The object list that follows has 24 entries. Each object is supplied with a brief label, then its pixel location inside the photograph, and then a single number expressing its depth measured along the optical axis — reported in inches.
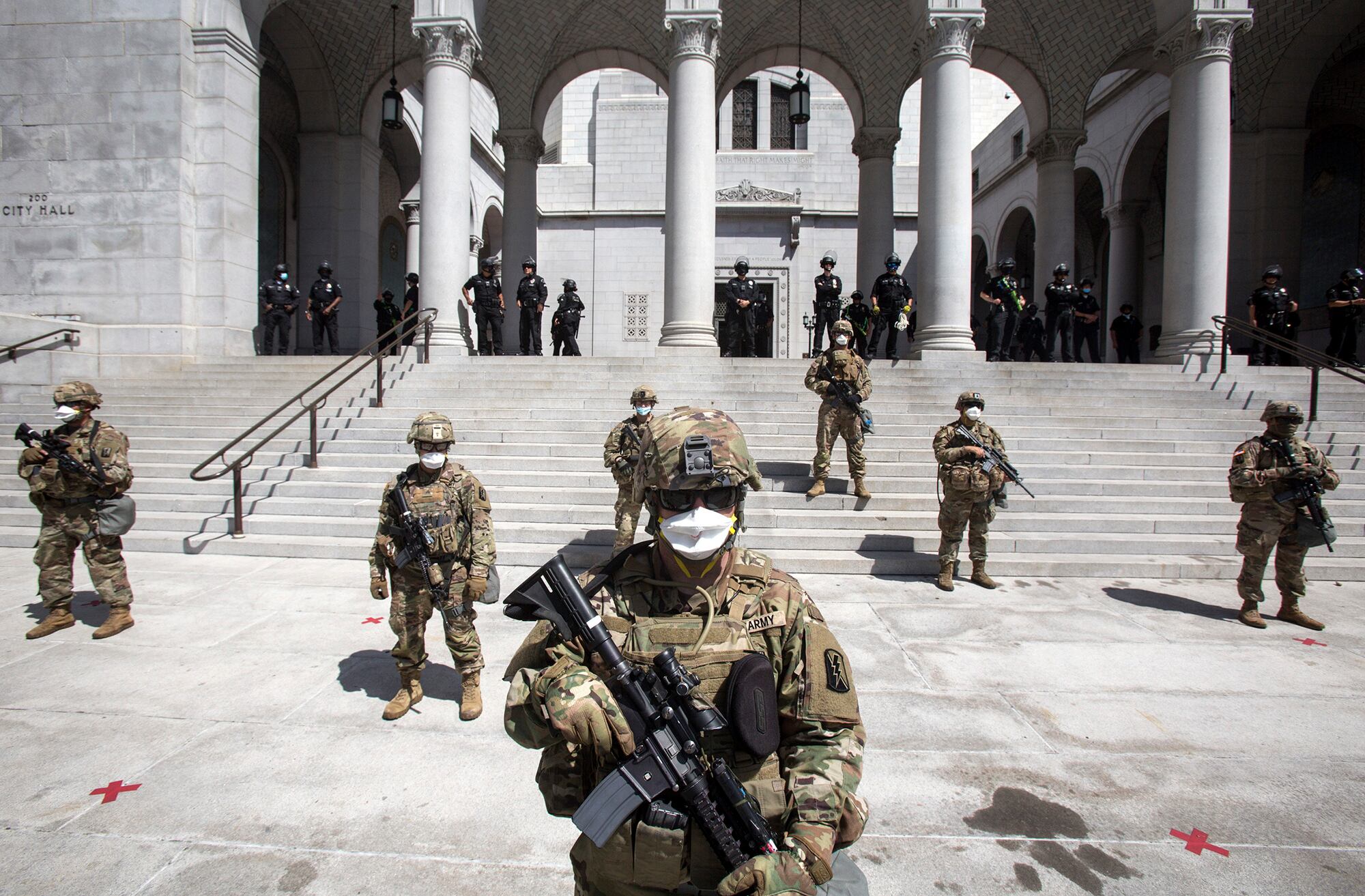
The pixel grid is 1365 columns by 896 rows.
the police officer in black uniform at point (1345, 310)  472.1
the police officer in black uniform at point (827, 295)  506.9
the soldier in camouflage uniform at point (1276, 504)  211.9
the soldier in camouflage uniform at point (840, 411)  300.2
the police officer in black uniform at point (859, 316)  507.2
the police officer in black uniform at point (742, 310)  522.3
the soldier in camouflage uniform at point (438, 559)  149.6
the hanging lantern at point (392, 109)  555.5
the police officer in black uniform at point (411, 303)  549.6
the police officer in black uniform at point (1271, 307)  494.9
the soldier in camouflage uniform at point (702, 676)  59.7
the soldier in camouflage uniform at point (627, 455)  237.6
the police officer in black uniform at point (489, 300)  521.7
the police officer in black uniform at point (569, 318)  546.9
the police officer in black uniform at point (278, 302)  532.1
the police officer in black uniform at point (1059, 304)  513.7
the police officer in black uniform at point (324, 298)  558.3
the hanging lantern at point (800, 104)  520.1
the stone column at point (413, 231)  812.0
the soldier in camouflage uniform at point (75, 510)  189.5
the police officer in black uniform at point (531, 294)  530.0
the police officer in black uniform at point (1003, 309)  503.8
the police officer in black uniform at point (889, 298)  492.4
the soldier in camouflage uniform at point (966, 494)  244.5
